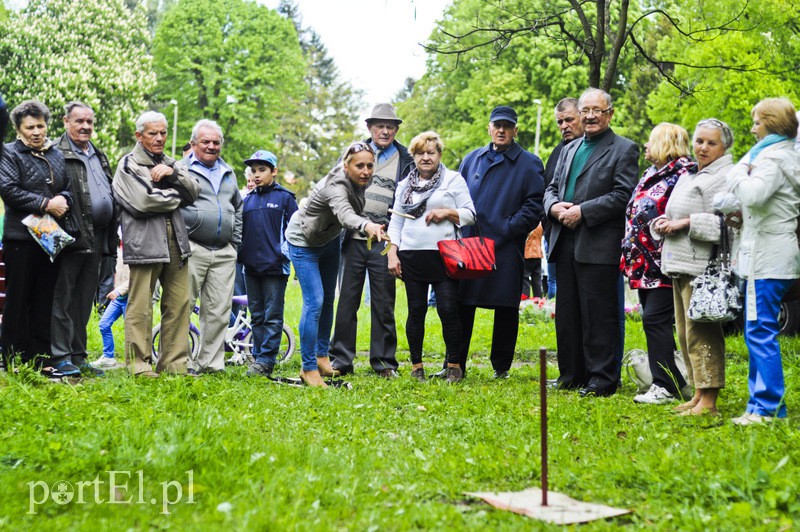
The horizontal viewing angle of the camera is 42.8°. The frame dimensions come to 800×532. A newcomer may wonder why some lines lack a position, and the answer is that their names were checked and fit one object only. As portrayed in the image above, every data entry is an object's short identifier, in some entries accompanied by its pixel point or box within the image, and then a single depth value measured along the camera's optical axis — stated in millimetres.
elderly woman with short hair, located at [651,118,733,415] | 6844
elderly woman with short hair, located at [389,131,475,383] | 8898
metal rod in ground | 4382
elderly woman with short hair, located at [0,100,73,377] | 8391
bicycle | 10859
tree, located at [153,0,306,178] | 50219
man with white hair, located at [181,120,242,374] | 9273
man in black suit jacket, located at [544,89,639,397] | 8086
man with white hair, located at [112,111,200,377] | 8523
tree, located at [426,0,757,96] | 10766
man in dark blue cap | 9227
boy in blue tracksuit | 9992
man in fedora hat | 9789
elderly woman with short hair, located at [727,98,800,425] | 6184
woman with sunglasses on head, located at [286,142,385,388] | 8273
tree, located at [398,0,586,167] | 42062
